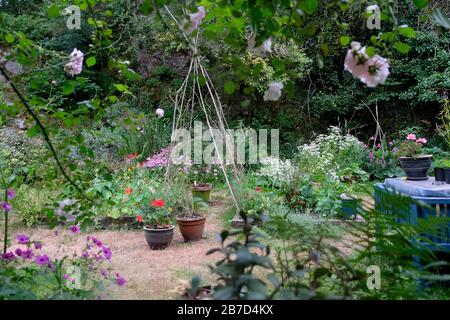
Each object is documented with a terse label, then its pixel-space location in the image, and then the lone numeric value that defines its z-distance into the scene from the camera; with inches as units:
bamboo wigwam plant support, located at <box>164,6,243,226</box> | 159.6
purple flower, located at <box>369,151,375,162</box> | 263.9
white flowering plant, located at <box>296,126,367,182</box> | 207.8
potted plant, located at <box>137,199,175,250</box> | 141.9
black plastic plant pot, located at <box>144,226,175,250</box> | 141.7
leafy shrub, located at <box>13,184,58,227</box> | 168.1
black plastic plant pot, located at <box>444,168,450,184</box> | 107.9
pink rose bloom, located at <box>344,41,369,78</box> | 44.5
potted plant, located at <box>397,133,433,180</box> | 120.1
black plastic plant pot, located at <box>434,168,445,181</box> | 110.8
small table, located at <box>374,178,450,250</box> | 88.9
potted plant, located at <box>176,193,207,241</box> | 148.9
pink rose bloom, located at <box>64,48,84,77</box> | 72.5
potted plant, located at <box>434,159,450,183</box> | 110.3
